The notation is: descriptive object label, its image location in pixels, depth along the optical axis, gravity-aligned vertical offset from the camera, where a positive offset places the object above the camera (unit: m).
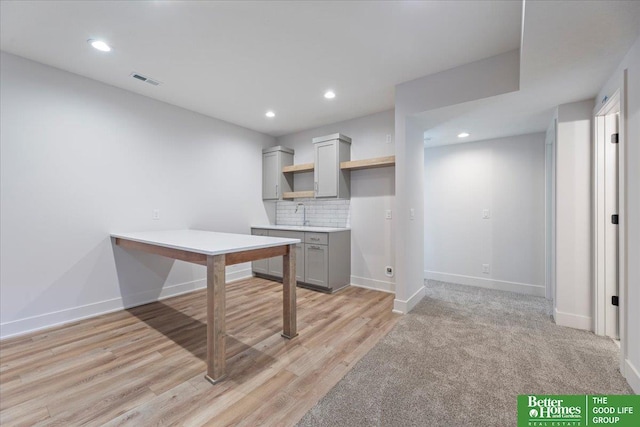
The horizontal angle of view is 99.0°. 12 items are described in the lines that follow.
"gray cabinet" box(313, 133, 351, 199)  4.03 +0.72
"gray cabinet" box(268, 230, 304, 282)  4.03 -0.71
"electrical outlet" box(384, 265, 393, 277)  3.86 -0.80
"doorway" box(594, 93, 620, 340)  2.41 -0.07
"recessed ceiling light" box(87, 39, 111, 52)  2.31 +1.46
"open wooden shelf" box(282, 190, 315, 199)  4.38 +0.32
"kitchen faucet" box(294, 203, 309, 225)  4.78 +0.00
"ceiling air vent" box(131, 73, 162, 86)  2.90 +1.47
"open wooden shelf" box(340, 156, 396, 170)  3.63 +0.71
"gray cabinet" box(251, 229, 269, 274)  4.45 -0.84
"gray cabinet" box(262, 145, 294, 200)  4.74 +0.73
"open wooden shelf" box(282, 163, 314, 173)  4.40 +0.76
